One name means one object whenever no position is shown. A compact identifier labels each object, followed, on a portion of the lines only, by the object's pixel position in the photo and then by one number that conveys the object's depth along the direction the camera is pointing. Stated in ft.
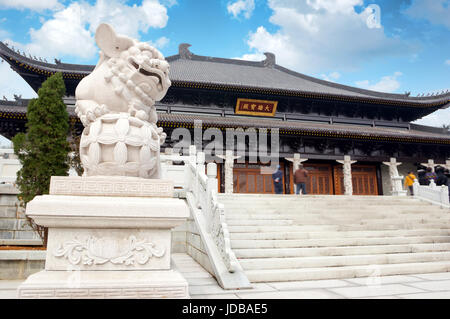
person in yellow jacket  36.94
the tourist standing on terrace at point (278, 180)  35.14
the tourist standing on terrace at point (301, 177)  34.96
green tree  18.99
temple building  44.24
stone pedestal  7.29
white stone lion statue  8.87
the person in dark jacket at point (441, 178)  26.73
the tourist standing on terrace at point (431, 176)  31.17
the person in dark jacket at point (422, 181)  44.21
